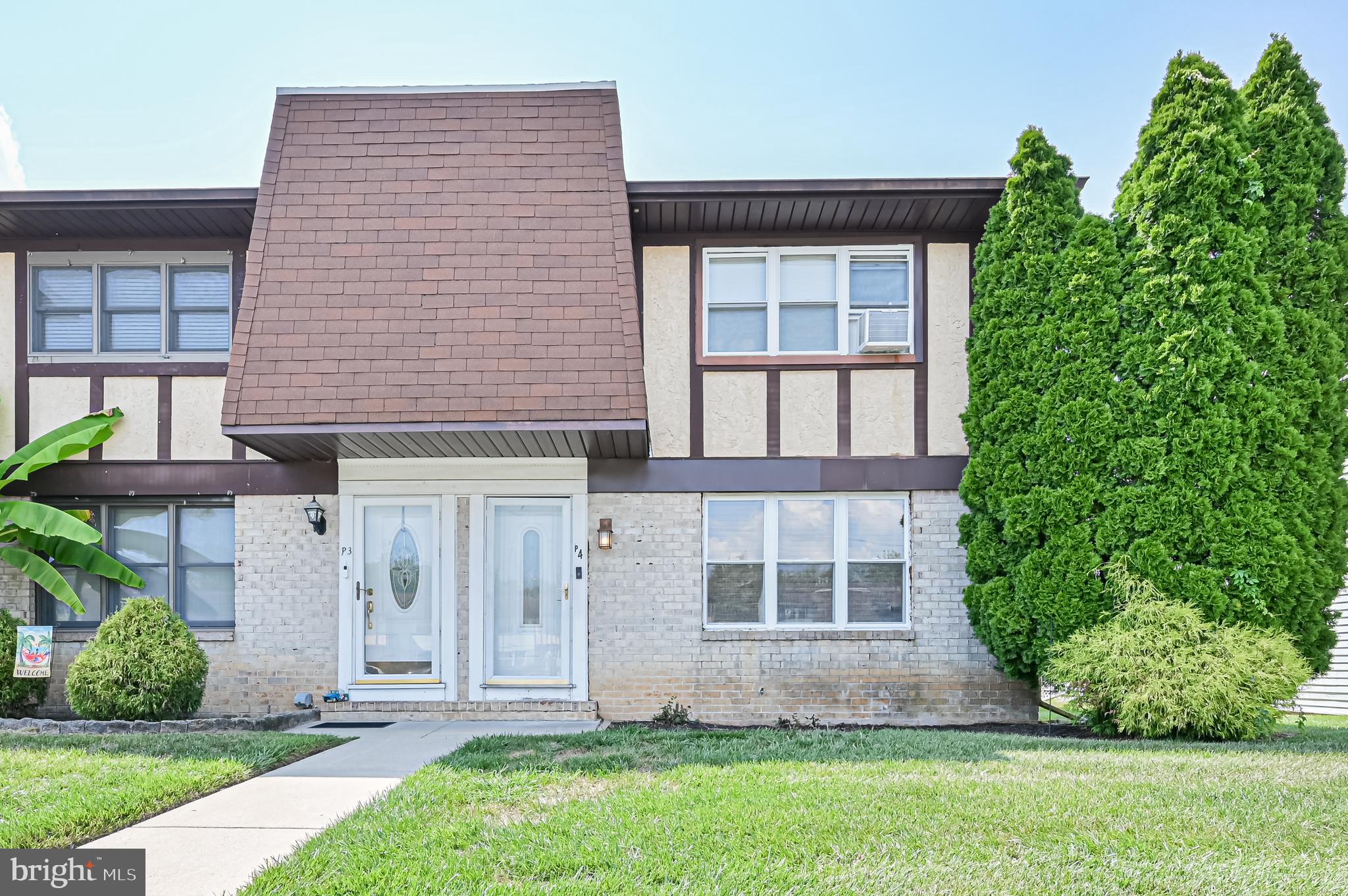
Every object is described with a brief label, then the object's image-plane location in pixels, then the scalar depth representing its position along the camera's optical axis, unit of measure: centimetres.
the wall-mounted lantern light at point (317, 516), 959
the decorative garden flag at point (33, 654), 898
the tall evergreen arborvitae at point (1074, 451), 854
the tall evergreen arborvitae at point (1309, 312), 807
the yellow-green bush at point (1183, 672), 772
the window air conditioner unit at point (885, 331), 973
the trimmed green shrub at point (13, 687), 905
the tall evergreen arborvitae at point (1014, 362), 891
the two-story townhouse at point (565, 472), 957
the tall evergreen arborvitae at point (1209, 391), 804
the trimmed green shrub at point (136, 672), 847
